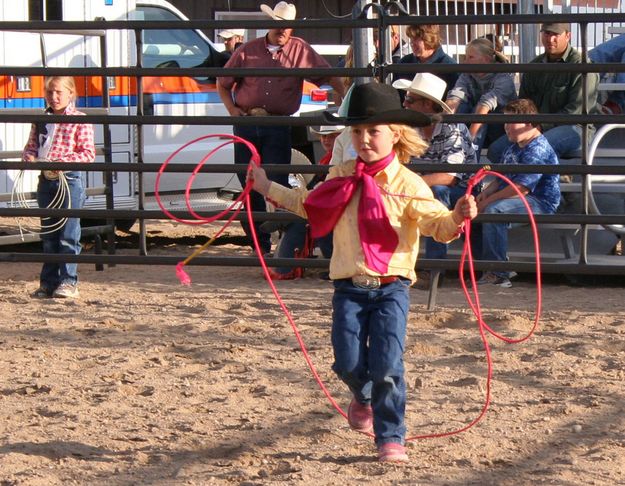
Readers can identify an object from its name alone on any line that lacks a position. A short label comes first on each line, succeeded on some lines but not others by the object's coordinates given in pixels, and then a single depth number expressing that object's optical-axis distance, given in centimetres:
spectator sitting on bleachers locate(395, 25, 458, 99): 1551
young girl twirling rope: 825
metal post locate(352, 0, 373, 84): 1419
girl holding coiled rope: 1477
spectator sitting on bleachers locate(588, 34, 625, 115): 1658
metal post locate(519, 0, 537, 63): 1778
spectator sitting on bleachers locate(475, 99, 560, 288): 1430
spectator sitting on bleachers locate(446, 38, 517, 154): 1540
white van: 1783
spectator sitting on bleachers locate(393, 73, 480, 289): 1369
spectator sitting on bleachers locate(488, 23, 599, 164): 1510
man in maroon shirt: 1608
